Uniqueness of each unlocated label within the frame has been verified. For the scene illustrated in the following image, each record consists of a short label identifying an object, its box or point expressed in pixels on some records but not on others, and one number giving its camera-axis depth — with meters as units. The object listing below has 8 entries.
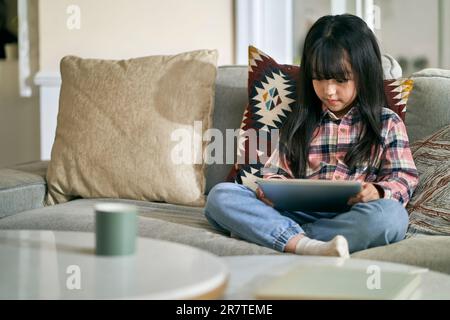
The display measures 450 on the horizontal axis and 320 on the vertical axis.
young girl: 2.74
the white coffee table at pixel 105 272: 1.95
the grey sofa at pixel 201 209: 2.59
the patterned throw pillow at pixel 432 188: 2.82
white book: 2.01
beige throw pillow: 3.33
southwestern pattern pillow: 3.16
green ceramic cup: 2.13
